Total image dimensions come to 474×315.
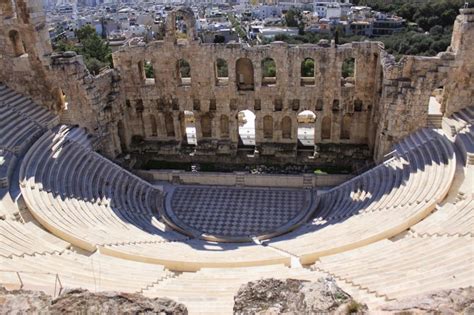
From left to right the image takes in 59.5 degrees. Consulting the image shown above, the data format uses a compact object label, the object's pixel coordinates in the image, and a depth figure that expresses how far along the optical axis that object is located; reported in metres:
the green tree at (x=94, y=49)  53.68
